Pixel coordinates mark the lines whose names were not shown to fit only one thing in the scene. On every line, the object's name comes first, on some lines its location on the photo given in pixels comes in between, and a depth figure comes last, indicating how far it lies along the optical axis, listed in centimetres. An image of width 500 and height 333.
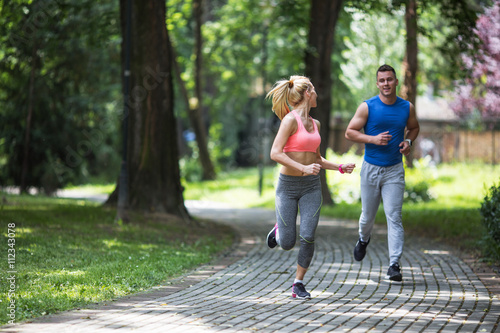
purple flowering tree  4601
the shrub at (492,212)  1717
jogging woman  1288
